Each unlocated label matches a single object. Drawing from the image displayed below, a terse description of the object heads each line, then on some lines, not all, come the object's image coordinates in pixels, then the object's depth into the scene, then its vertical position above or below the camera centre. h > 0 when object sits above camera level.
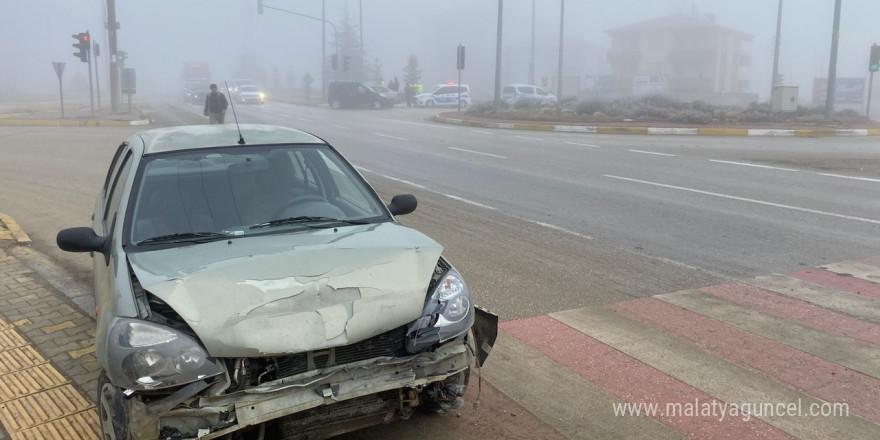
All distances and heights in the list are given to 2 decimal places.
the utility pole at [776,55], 34.51 +3.11
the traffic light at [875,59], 23.73 +2.03
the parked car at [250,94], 45.92 +0.93
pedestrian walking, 20.14 +0.08
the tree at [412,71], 63.62 +3.63
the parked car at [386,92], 48.67 +1.32
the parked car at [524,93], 40.41 +1.19
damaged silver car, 2.73 -0.86
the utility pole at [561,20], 42.65 +5.63
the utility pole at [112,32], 28.59 +3.00
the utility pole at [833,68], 23.23 +1.67
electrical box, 25.48 +0.70
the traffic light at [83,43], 27.45 +2.40
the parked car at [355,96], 41.31 +0.83
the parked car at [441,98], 47.81 +0.94
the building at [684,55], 69.06 +6.17
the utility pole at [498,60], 28.45 +2.16
